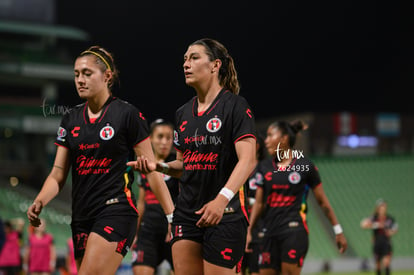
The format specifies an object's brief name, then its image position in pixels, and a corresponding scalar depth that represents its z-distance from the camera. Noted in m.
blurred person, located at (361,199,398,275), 17.20
